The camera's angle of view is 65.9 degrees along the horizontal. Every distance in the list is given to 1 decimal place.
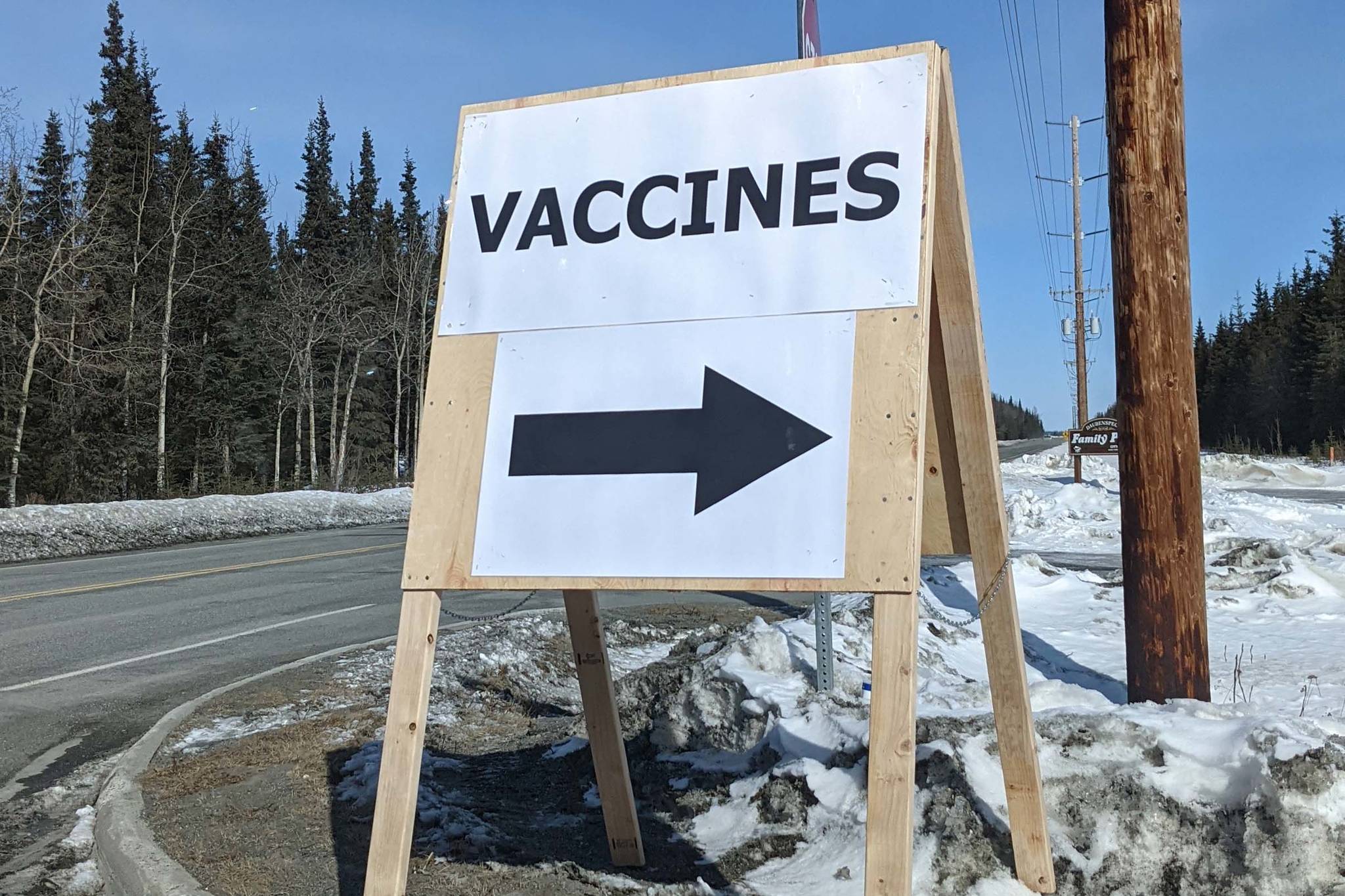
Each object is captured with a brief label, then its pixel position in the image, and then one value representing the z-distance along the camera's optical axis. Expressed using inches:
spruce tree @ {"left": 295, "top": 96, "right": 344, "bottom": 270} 2223.2
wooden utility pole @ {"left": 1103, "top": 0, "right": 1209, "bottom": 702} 197.5
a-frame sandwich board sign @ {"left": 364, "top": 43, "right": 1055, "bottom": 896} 94.3
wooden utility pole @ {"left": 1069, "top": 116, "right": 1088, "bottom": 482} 1238.9
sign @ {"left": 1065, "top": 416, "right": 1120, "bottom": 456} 885.8
